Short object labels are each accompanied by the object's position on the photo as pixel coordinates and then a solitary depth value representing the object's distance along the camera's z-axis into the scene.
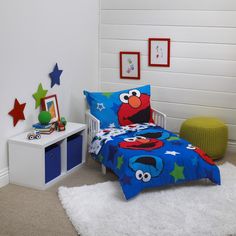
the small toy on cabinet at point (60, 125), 3.63
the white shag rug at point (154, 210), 2.69
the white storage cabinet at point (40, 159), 3.29
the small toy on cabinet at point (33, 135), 3.37
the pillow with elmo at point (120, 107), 3.96
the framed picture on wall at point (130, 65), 4.55
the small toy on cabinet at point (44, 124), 3.53
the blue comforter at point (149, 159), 3.18
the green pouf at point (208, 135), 4.00
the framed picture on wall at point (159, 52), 4.40
